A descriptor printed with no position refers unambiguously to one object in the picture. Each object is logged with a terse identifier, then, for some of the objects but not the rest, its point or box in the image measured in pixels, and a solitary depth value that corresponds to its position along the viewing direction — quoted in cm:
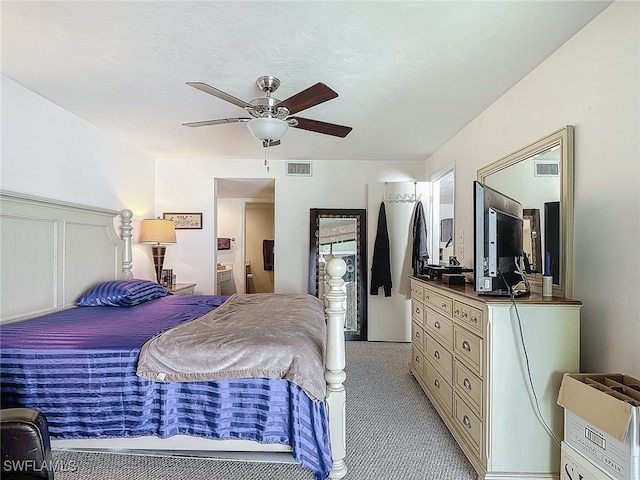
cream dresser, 174
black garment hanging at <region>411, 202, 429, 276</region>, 443
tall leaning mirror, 470
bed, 175
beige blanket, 174
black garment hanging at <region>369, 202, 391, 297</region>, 453
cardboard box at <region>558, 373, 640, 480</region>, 125
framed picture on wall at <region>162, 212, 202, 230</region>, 468
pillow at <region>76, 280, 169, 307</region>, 298
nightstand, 398
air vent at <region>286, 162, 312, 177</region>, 474
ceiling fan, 201
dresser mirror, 190
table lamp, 397
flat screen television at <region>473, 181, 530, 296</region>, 189
